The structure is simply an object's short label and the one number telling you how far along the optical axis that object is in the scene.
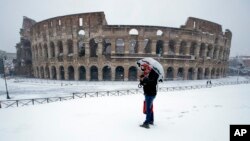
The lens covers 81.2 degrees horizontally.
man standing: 3.45
